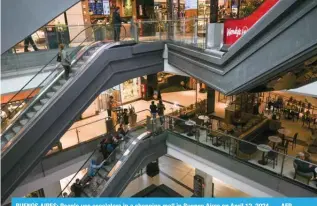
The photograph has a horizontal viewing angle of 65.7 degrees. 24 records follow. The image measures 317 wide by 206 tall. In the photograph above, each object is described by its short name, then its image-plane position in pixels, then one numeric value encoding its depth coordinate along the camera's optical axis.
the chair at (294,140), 10.45
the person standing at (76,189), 9.43
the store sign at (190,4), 12.28
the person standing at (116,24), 9.34
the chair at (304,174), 7.30
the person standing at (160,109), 13.74
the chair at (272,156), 7.98
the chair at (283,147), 9.83
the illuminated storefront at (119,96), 16.85
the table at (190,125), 10.69
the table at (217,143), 9.77
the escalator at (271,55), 3.99
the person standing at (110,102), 15.88
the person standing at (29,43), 8.59
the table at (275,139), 8.94
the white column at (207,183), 14.50
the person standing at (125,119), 13.02
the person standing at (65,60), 7.62
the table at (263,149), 8.16
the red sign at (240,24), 5.60
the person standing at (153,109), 13.08
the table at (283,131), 9.89
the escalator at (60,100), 6.46
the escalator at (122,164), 9.41
